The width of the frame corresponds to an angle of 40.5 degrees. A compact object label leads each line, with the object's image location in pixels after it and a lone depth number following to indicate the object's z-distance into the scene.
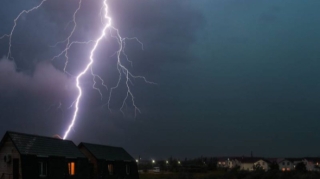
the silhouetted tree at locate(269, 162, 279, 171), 61.61
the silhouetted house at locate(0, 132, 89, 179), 23.47
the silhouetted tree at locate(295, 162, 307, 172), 59.41
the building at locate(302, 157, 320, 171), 80.08
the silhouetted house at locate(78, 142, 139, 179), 32.88
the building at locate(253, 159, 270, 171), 79.75
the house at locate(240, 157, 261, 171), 83.46
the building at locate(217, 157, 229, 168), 95.71
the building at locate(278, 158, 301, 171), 82.06
